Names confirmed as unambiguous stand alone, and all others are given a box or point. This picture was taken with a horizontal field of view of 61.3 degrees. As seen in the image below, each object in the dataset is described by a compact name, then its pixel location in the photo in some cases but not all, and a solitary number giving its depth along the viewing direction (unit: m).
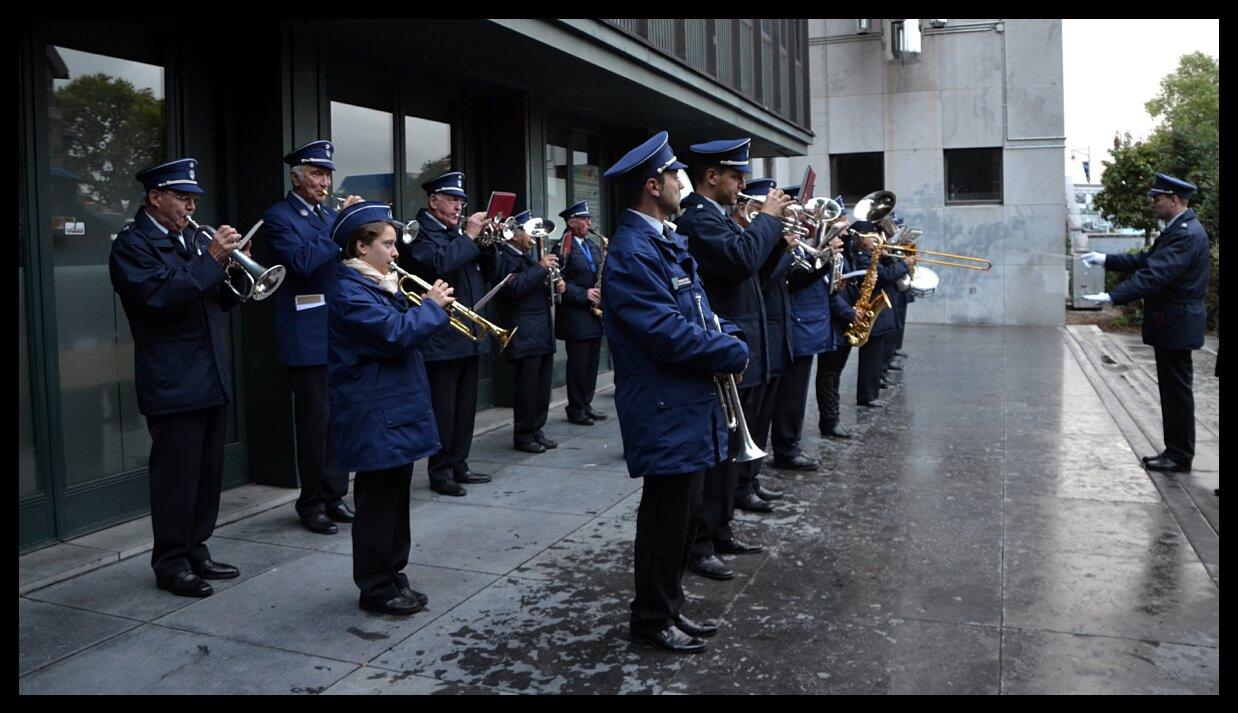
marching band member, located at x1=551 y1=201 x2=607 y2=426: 9.29
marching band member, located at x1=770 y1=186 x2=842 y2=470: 7.69
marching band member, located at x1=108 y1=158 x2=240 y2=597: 4.90
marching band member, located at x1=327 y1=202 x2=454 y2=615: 4.50
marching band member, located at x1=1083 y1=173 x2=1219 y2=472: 7.59
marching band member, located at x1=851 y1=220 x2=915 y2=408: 10.15
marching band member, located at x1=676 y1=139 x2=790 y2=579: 4.93
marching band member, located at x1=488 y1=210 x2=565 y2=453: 8.20
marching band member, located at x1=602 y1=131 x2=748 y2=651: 4.16
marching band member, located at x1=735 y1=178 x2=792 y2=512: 6.09
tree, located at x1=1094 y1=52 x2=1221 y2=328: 20.42
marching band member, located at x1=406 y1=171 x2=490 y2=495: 6.95
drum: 11.92
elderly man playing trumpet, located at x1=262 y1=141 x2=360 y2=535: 5.91
